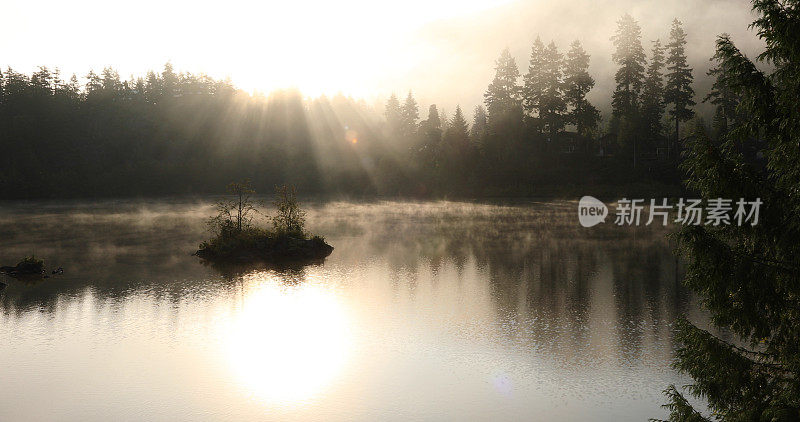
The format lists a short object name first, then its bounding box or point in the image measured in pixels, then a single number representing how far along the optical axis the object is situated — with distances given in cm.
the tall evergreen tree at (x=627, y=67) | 10975
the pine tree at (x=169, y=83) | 16200
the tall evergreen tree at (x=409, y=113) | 16214
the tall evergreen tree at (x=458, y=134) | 11312
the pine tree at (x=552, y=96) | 11156
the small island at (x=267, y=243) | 4662
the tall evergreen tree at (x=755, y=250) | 1136
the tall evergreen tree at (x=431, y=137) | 12425
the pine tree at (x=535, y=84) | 11375
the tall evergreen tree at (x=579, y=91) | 11044
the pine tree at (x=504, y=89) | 11968
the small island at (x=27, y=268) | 3916
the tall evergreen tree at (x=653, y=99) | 10538
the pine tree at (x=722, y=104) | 10806
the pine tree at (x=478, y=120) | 17288
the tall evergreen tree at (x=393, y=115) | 15800
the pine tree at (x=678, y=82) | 10750
